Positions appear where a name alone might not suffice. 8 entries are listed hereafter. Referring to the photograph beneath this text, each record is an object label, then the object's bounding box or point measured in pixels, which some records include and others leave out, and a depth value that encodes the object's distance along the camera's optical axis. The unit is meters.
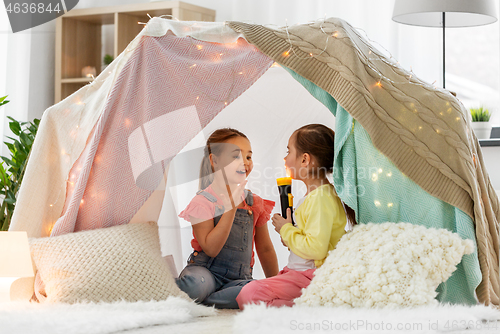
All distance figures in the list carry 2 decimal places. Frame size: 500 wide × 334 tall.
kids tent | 3.33
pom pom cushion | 3.20
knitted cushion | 3.30
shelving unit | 4.74
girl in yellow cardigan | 3.40
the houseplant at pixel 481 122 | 4.25
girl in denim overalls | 3.58
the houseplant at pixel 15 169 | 4.13
